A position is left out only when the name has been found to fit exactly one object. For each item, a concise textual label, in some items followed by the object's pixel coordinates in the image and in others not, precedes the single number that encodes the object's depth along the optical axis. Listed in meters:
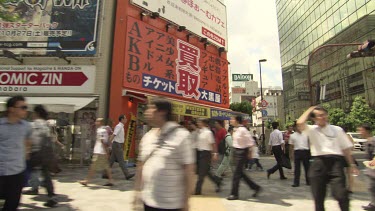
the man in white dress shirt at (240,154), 5.64
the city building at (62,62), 10.99
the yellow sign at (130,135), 11.32
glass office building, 34.28
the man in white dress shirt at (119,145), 7.75
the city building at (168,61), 11.61
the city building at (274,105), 80.36
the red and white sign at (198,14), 13.88
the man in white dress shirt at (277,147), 8.48
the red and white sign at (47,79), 10.96
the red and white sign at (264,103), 18.13
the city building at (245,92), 88.00
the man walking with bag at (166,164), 2.33
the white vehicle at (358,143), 23.09
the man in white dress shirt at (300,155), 7.36
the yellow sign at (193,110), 12.43
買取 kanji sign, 12.01
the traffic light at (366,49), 9.55
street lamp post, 19.76
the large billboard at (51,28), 11.12
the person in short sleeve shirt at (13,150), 3.22
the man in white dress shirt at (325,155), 3.55
